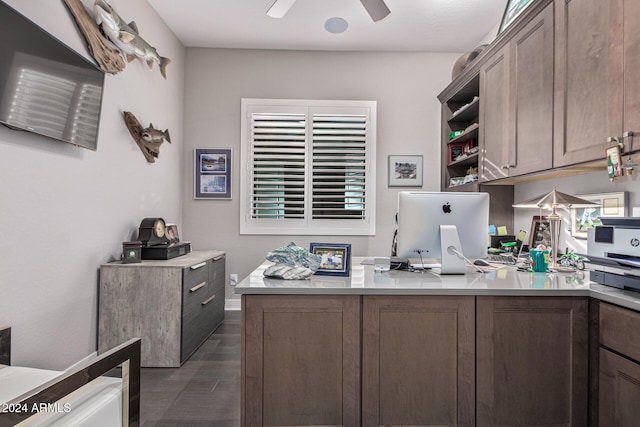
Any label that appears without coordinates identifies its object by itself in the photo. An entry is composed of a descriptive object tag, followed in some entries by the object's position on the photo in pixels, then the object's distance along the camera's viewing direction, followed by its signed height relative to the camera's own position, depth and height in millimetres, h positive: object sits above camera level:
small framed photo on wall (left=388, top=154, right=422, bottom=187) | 4051 +538
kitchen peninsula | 1563 -660
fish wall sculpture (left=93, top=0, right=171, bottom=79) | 2393 +1380
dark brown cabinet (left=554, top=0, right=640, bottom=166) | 1531 +726
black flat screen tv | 1606 +707
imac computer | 1938 -59
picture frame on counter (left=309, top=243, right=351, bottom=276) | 1872 -260
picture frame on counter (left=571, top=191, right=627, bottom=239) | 1984 +42
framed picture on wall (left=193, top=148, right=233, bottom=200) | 4000 +474
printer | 1359 -145
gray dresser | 2520 -746
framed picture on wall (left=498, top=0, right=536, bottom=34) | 2656 +1752
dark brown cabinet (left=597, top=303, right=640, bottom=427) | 1315 -624
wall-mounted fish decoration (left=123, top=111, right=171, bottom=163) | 2890 +702
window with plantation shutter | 3977 +572
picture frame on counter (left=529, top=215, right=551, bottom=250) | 2512 -125
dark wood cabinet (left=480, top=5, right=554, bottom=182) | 2096 +812
